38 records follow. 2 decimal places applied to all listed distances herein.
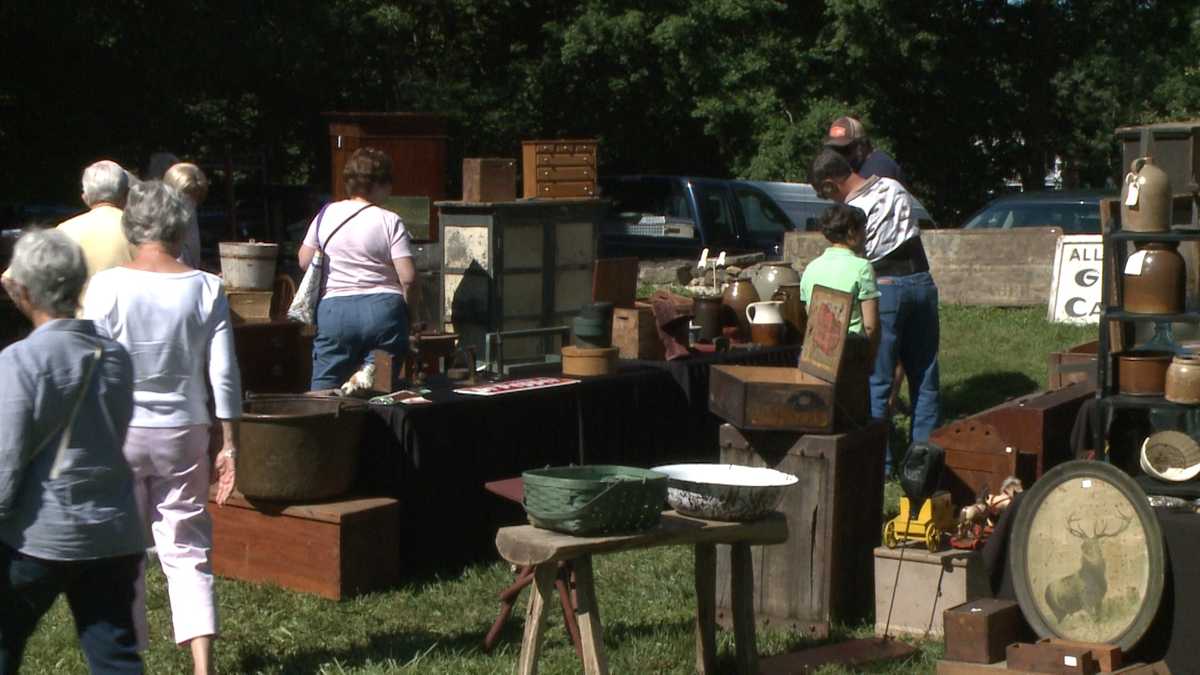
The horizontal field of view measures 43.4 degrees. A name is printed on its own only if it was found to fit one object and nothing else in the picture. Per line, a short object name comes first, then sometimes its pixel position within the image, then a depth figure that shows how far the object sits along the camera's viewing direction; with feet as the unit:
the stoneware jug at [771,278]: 28.49
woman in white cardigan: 14.42
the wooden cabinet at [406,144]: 35.29
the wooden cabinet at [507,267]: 29.71
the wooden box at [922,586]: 16.97
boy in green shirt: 21.04
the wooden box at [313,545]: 18.83
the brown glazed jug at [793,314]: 27.27
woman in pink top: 21.06
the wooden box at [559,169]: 31.14
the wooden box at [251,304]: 26.96
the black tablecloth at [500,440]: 19.98
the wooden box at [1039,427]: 20.57
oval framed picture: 15.11
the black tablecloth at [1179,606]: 14.94
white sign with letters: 41.14
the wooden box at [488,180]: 29.50
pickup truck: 54.65
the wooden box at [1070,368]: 24.91
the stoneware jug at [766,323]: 26.48
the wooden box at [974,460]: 19.66
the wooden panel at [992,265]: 44.16
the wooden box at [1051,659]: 14.57
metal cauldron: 18.52
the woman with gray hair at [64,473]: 11.75
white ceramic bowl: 14.37
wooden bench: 13.05
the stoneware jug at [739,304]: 27.04
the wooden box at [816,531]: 17.20
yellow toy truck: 17.21
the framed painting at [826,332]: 17.12
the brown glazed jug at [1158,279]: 16.80
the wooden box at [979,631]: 15.08
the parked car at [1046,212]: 47.37
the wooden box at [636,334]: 24.80
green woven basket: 13.03
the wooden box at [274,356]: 25.50
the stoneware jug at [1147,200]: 16.79
